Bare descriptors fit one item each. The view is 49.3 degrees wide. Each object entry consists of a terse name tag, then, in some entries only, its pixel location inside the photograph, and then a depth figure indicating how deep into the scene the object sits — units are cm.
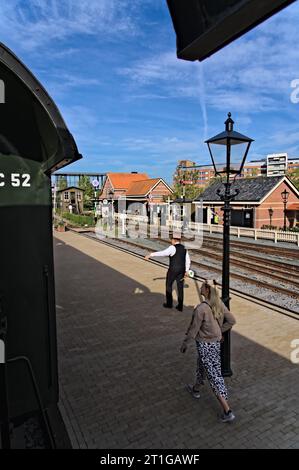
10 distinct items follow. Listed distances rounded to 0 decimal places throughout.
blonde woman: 440
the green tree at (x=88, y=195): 5817
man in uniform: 802
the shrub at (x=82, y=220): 3244
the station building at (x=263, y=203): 2733
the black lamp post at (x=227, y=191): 520
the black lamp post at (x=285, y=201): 2617
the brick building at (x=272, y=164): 11150
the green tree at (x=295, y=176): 4318
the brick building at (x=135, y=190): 4297
